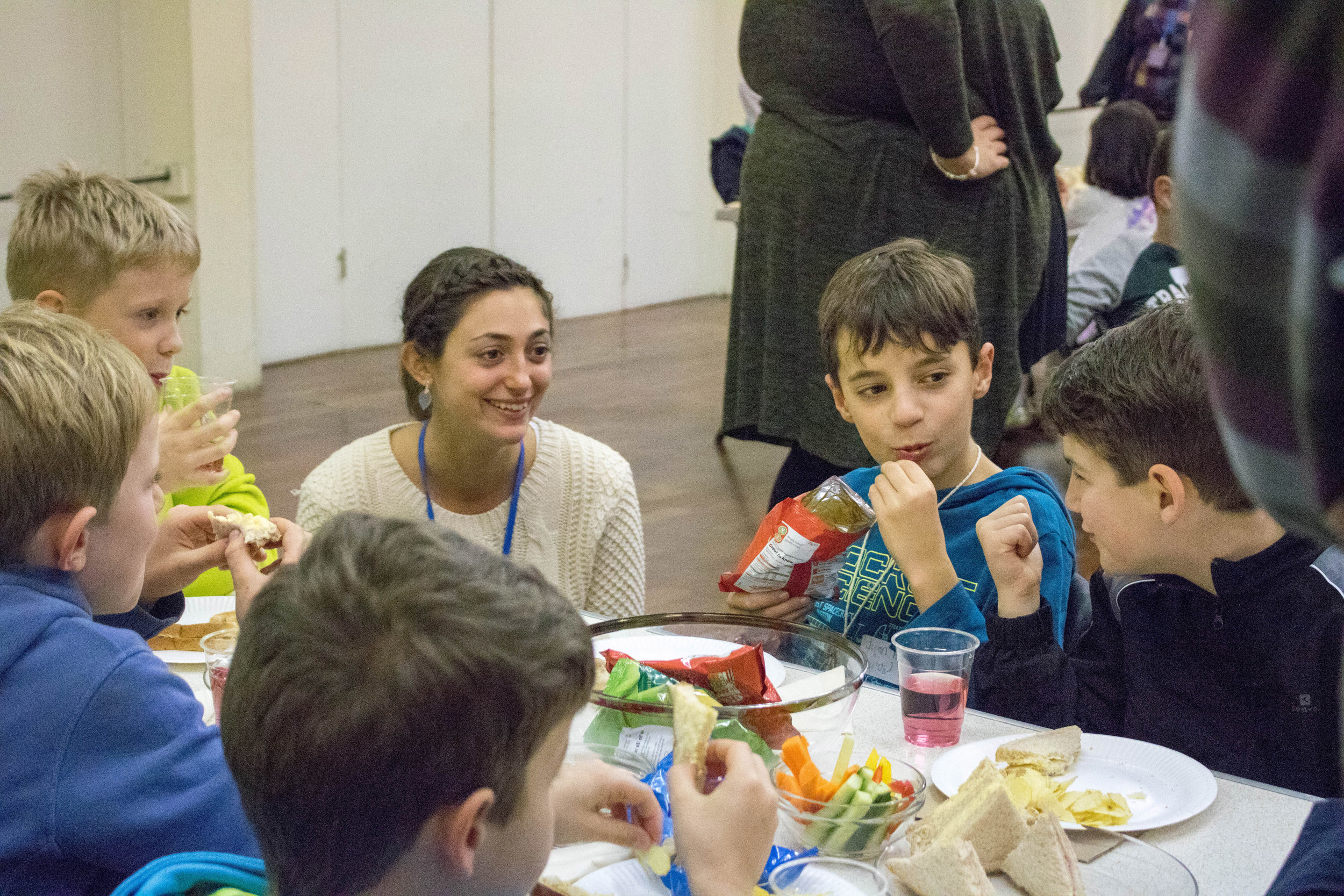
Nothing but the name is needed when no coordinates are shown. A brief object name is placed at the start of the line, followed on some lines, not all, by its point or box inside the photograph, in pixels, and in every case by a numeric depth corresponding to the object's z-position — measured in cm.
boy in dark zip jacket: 307
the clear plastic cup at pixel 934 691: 295
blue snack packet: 270
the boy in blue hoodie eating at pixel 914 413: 340
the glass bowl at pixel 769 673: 278
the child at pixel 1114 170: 808
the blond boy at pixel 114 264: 374
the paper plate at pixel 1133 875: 269
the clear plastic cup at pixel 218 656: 294
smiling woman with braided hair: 383
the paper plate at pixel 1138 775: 283
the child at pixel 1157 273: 682
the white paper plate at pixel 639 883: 269
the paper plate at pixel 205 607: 333
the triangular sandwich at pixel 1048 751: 290
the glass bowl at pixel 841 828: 275
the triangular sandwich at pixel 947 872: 267
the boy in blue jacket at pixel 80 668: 272
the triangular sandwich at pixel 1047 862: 269
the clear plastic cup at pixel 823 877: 269
